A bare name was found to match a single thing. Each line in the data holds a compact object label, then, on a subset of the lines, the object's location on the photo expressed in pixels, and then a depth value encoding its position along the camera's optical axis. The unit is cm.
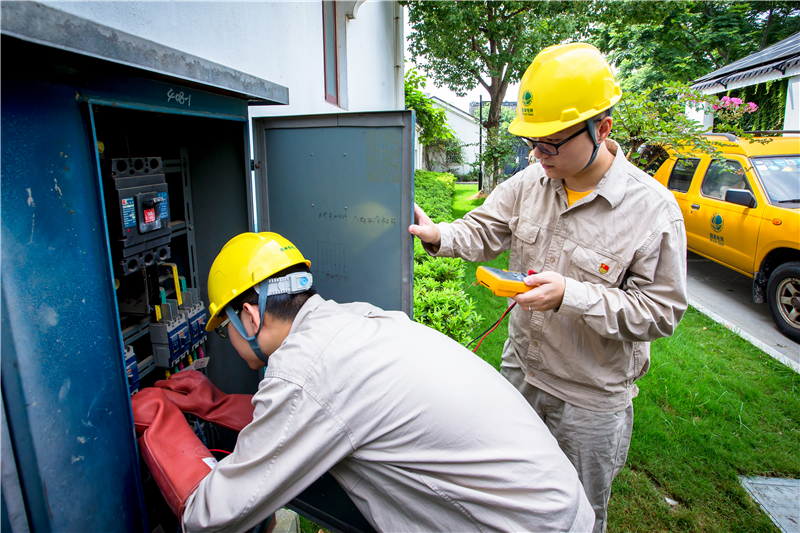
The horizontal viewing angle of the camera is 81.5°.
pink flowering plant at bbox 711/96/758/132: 598
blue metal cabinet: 116
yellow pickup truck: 527
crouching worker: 140
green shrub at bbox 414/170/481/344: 404
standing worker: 189
